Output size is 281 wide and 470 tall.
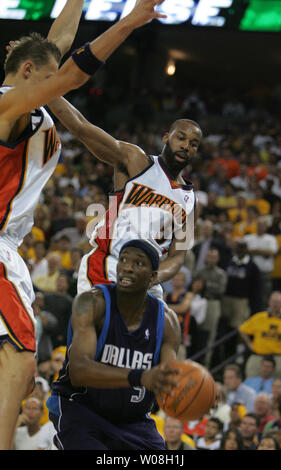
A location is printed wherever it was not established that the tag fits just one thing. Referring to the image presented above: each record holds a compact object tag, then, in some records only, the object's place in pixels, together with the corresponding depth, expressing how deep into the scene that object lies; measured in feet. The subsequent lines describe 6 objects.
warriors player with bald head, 34.68
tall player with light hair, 23.76
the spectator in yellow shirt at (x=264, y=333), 66.33
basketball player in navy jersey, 27.27
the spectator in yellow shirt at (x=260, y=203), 87.15
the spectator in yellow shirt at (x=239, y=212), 85.81
